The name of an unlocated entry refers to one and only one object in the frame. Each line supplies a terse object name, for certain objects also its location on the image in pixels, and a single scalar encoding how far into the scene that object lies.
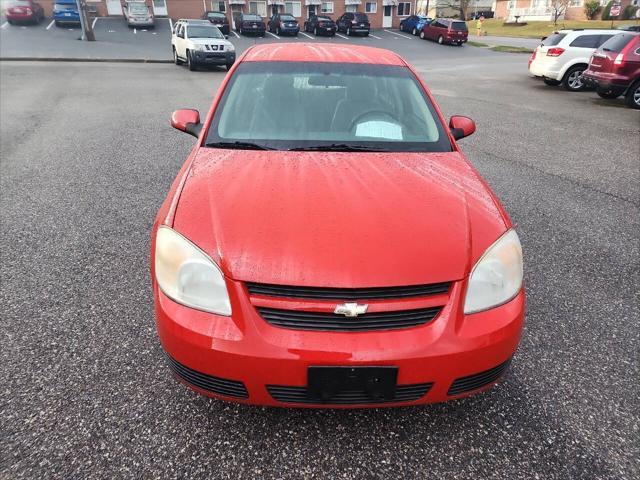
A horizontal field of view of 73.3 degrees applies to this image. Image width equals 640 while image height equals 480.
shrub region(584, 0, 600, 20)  49.44
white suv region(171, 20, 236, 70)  15.76
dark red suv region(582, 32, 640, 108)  9.87
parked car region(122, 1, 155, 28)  29.12
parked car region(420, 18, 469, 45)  29.39
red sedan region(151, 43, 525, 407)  1.61
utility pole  22.44
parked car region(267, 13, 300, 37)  30.54
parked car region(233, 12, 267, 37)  29.52
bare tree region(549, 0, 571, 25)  51.12
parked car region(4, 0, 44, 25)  27.53
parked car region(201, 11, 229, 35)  28.64
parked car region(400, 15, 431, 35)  34.04
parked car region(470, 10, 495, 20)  66.12
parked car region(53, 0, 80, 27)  26.73
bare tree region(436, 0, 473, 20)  55.29
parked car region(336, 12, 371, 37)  32.12
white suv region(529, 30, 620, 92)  12.23
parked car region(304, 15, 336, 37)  31.36
